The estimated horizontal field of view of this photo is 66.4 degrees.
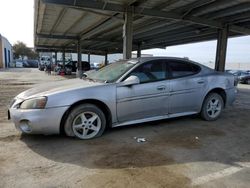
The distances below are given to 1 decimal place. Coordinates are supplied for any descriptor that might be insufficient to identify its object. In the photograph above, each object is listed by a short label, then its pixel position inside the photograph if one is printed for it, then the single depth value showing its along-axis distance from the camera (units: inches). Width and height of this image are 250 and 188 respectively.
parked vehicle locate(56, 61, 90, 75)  889.0
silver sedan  130.9
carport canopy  307.1
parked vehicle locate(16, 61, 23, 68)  1855.4
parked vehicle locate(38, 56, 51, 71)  1588.4
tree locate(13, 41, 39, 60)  2517.0
